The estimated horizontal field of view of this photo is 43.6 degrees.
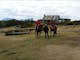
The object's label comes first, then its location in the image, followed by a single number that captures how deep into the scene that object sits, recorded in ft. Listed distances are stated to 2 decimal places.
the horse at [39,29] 38.12
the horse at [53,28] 39.32
